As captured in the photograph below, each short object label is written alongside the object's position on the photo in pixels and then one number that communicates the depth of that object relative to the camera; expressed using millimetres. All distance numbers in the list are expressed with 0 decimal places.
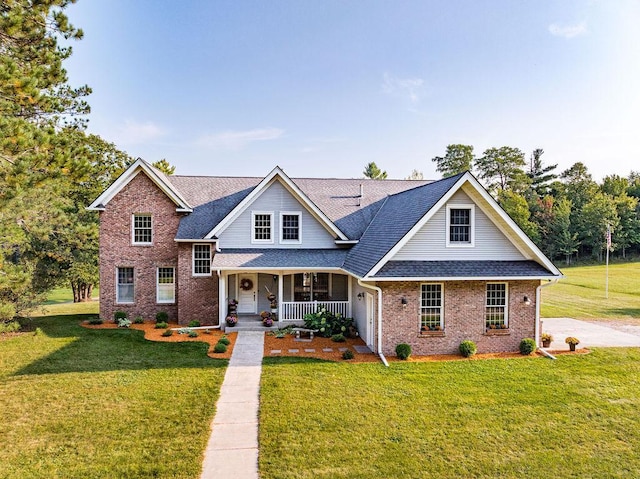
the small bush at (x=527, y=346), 13750
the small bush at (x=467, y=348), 13438
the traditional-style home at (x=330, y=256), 13805
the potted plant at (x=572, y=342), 14219
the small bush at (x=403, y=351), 13164
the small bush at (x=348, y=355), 13148
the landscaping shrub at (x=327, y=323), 16250
